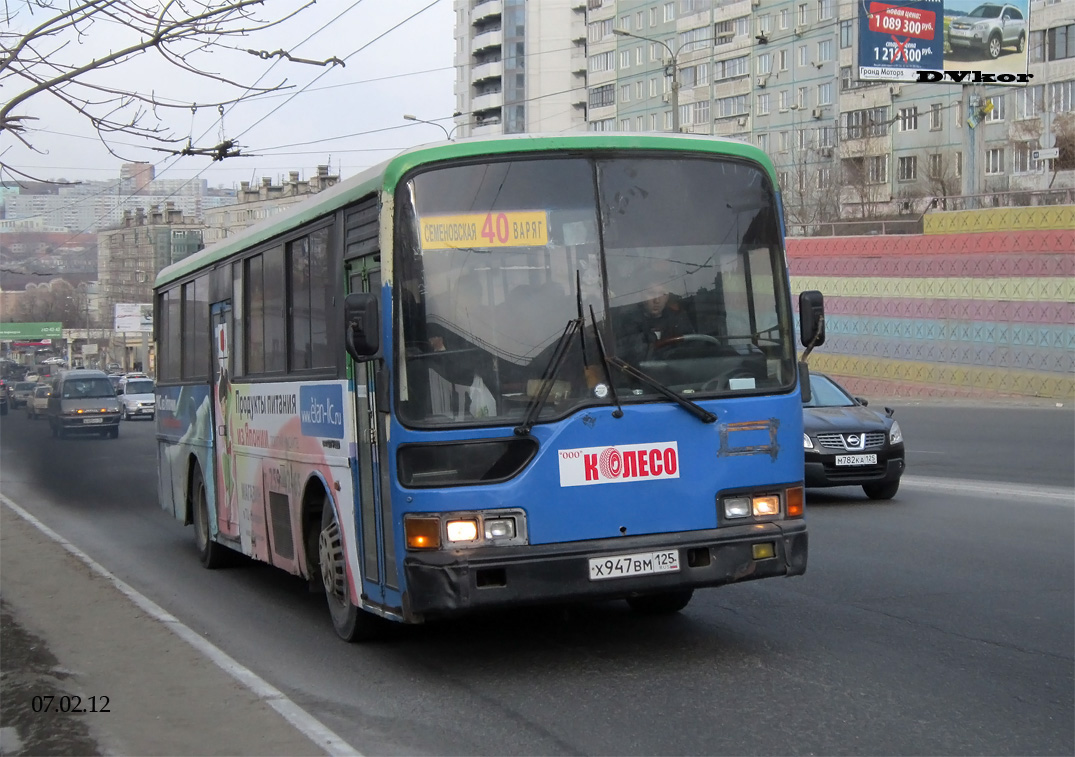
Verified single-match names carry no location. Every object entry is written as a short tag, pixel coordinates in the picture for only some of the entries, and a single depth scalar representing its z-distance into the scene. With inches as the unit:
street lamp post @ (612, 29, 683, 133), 1208.9
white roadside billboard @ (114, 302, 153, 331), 4015.8
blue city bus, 267.1
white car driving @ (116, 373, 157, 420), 2214.6
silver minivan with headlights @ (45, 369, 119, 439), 1718.8
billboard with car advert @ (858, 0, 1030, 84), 1359.5
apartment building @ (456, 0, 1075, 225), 2474.2
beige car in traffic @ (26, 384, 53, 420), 2431.1
